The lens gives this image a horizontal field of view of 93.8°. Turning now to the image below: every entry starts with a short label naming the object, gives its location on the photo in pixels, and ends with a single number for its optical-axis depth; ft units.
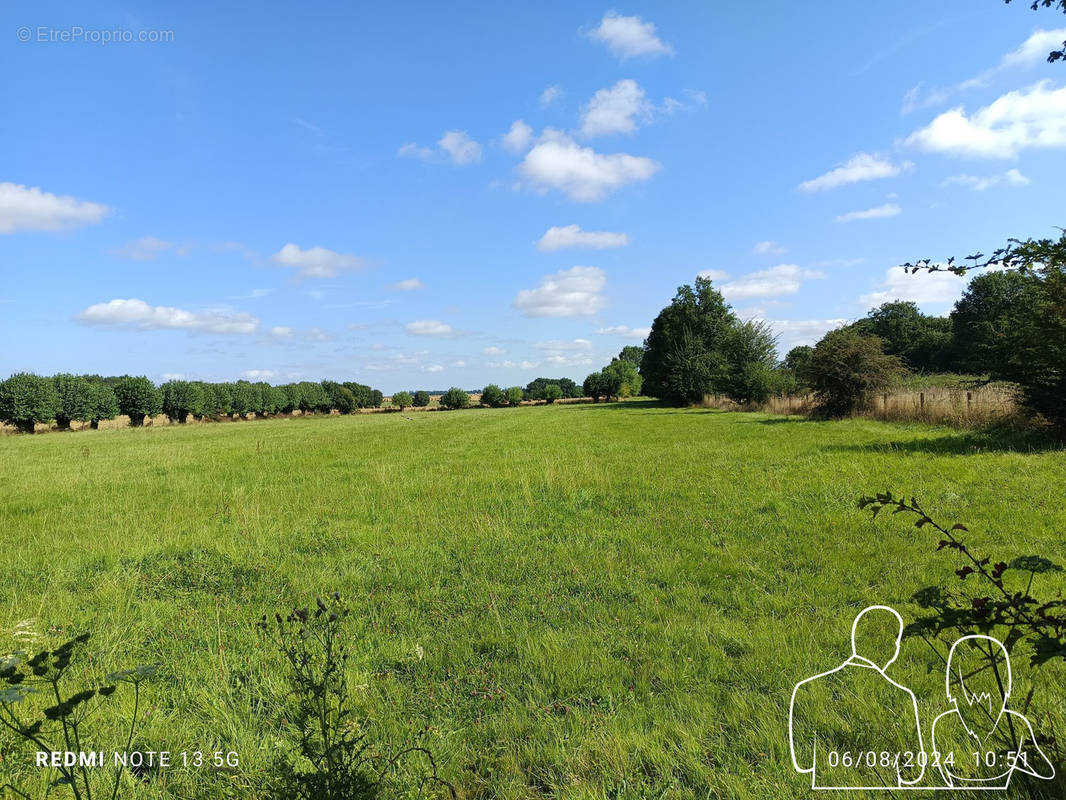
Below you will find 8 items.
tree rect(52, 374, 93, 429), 150.71
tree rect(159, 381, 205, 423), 191.11
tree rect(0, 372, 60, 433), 135.03
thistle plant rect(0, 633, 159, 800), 5.66
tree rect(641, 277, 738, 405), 174.19
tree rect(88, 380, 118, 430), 160.56
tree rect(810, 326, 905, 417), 77.15
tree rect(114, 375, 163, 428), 174.70
